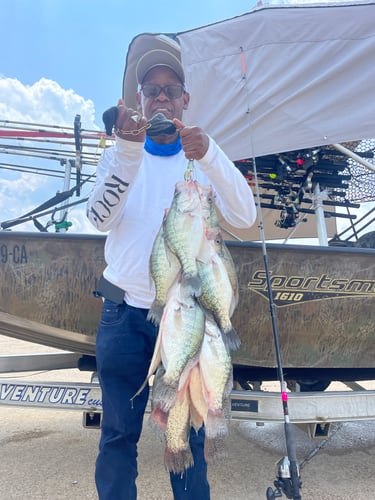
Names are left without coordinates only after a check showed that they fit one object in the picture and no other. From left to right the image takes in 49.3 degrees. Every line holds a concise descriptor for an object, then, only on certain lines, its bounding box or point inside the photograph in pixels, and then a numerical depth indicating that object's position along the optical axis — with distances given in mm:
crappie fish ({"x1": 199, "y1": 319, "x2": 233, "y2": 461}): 1157
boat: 2531
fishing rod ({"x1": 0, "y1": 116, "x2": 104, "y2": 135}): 4828
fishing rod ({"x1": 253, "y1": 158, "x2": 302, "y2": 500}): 1515
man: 1624
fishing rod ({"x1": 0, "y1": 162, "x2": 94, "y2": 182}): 5422
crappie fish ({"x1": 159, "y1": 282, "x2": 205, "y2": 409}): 1201
